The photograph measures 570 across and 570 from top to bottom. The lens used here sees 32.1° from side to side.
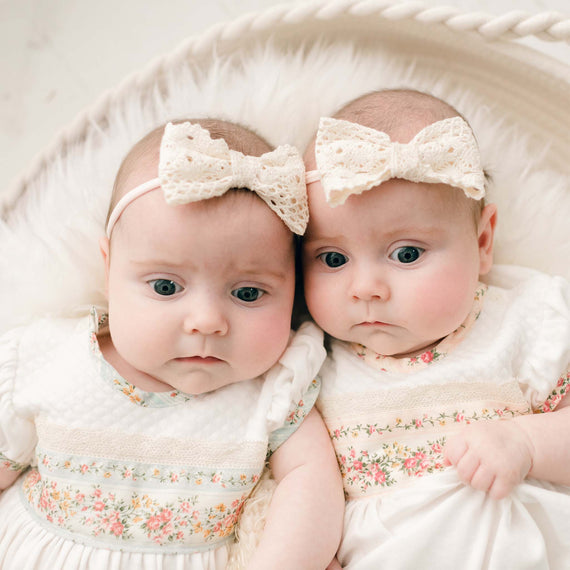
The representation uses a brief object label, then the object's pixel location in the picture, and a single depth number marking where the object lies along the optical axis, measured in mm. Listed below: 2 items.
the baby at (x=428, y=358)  522
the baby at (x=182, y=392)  516
